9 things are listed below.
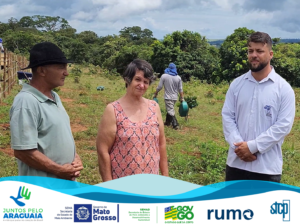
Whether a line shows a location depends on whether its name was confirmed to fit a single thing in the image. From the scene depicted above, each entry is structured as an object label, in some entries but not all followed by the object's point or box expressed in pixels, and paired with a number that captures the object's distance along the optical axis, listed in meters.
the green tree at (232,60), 21.03
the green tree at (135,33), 54.82
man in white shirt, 2.69
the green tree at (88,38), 46.66
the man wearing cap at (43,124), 2.08
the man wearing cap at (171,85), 7.71
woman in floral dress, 2.47
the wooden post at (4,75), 10.69
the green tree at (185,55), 22.81
